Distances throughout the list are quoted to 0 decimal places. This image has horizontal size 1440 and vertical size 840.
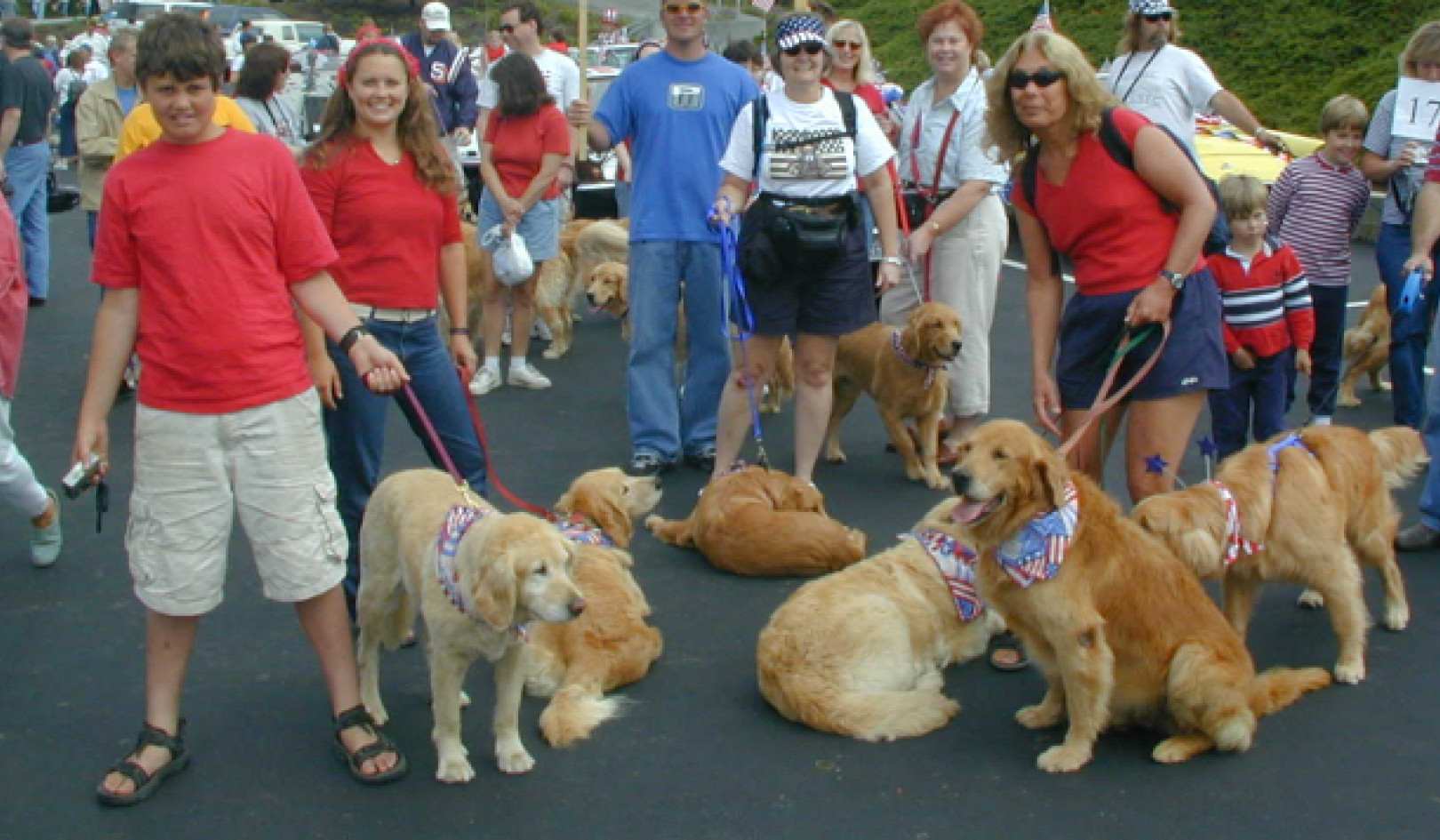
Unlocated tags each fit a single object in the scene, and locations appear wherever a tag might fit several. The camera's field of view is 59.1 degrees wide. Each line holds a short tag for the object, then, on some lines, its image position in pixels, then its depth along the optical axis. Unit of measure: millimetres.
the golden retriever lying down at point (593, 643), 4031
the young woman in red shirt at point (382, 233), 4074
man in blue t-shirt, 6383
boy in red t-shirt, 3318
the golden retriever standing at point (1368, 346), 7574
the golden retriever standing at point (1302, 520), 3924
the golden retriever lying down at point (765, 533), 5137
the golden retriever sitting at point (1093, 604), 3574
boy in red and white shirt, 5703
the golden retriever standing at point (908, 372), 6250
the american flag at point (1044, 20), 5676
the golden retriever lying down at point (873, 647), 3963
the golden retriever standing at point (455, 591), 3328
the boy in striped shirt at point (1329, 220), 6707
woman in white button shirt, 6227
